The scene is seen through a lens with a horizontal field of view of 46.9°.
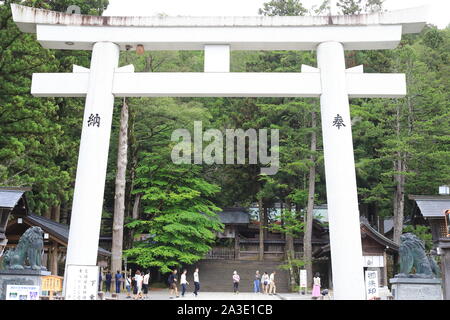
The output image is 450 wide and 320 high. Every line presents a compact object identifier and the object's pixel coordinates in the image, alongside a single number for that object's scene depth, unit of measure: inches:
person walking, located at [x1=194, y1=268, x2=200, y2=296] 813.2
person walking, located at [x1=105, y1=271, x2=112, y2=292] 903.4
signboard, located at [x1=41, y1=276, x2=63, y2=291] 521.7
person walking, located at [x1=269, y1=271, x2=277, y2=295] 928.1
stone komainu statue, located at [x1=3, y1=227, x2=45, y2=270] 444.1
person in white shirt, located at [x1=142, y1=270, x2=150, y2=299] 812.1
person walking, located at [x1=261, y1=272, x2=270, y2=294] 951.9
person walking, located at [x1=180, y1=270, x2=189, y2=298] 798.0
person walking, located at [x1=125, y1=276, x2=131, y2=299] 890.7
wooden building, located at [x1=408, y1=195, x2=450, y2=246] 706.8
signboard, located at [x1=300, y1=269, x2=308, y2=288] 917.2
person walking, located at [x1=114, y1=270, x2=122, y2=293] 840.3
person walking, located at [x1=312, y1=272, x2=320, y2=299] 790.5
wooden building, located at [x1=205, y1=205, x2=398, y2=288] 990.4
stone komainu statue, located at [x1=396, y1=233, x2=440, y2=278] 448.5
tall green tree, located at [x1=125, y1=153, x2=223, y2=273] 1015.0
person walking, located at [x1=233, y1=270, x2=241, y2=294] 916.5
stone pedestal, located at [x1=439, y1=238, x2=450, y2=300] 693.3
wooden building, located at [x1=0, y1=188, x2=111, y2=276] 659.8
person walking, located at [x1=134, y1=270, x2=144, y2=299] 760.8
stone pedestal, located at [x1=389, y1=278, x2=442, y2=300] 436.1
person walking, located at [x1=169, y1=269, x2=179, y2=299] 840.9
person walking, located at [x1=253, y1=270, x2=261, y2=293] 959.6
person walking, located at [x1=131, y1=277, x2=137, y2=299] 795.3
